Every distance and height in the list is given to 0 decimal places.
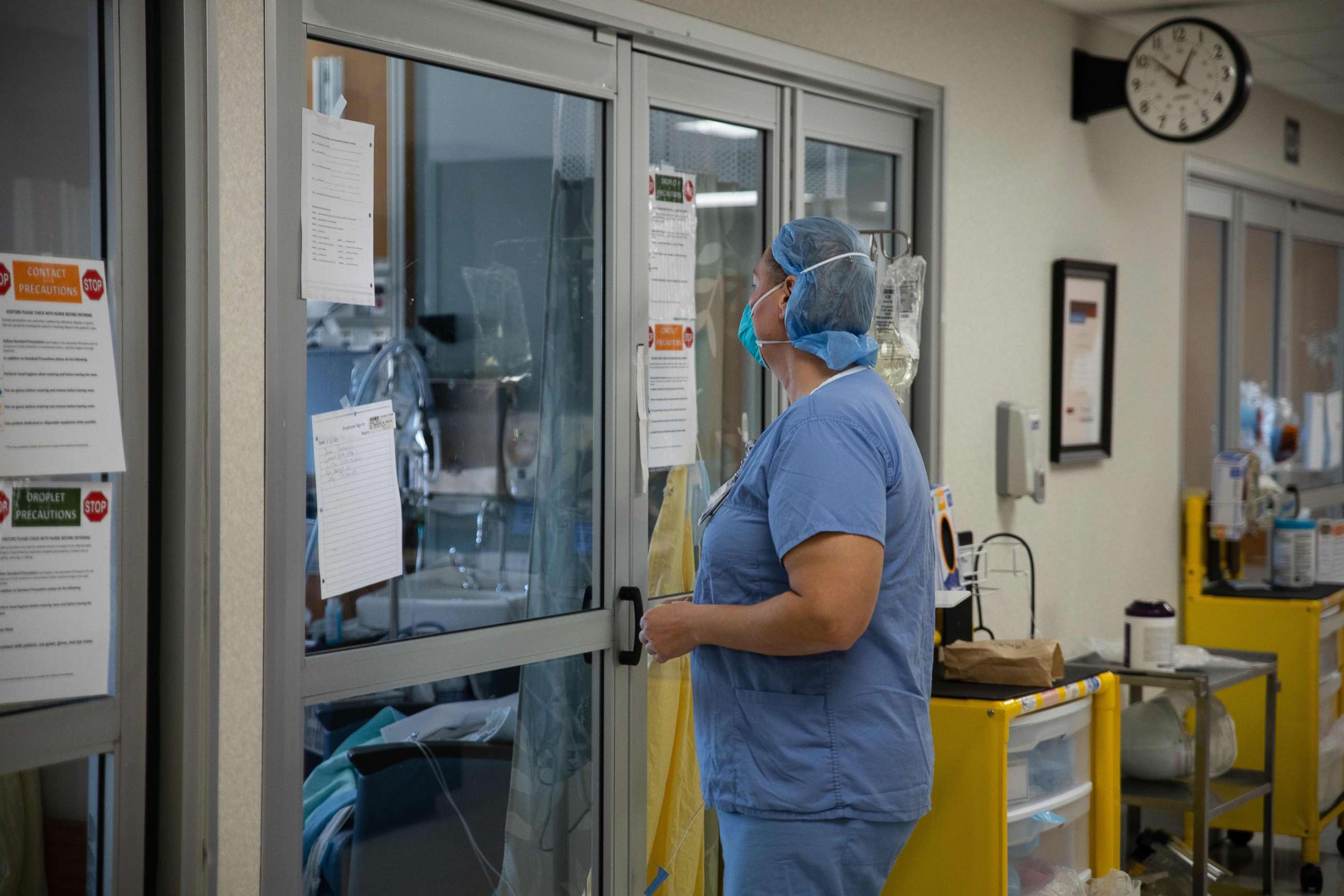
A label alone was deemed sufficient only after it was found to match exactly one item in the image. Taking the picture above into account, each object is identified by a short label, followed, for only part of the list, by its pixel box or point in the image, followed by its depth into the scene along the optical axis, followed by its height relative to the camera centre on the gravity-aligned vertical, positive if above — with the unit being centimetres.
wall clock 357 +97
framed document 369 +13
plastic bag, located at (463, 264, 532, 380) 230 +14
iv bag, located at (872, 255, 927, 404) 261 +17
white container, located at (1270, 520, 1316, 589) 414 -51
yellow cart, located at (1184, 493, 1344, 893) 381 -94
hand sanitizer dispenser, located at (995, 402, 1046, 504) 341 -14
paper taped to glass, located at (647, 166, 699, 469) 254 +17
